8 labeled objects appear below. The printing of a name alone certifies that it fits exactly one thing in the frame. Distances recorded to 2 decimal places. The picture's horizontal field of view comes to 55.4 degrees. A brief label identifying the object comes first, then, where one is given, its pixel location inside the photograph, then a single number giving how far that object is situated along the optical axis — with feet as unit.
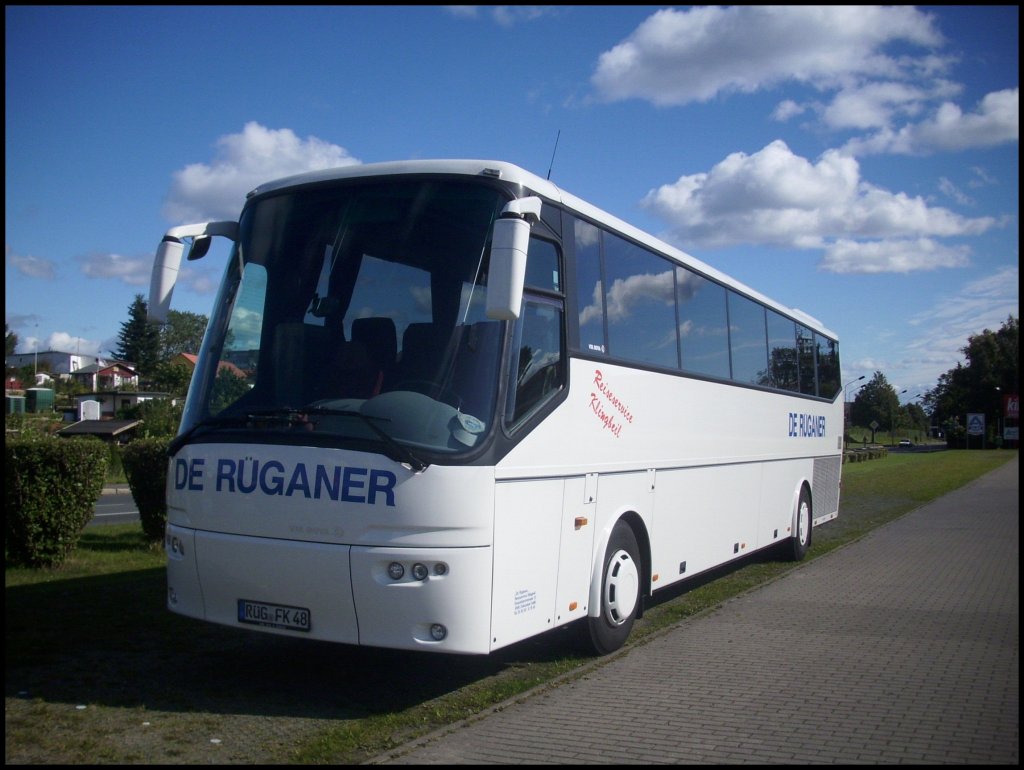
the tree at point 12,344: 358.29
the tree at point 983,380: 298.56
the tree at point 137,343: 414.00
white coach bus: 20.27
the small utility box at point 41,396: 147.24
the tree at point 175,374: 170.99
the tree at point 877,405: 346.13
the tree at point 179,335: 393.70
